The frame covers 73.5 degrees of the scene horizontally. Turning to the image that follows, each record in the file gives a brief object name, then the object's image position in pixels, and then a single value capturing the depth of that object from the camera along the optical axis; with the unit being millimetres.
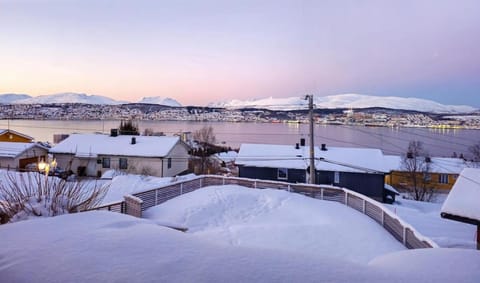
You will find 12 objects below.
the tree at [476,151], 32241
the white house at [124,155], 25453
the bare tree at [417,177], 29781
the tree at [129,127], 37369
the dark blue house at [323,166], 24344
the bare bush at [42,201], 4723
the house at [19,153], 24484
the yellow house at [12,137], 30016
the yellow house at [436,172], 31297
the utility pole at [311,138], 15094
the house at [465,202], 5883
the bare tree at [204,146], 36875
